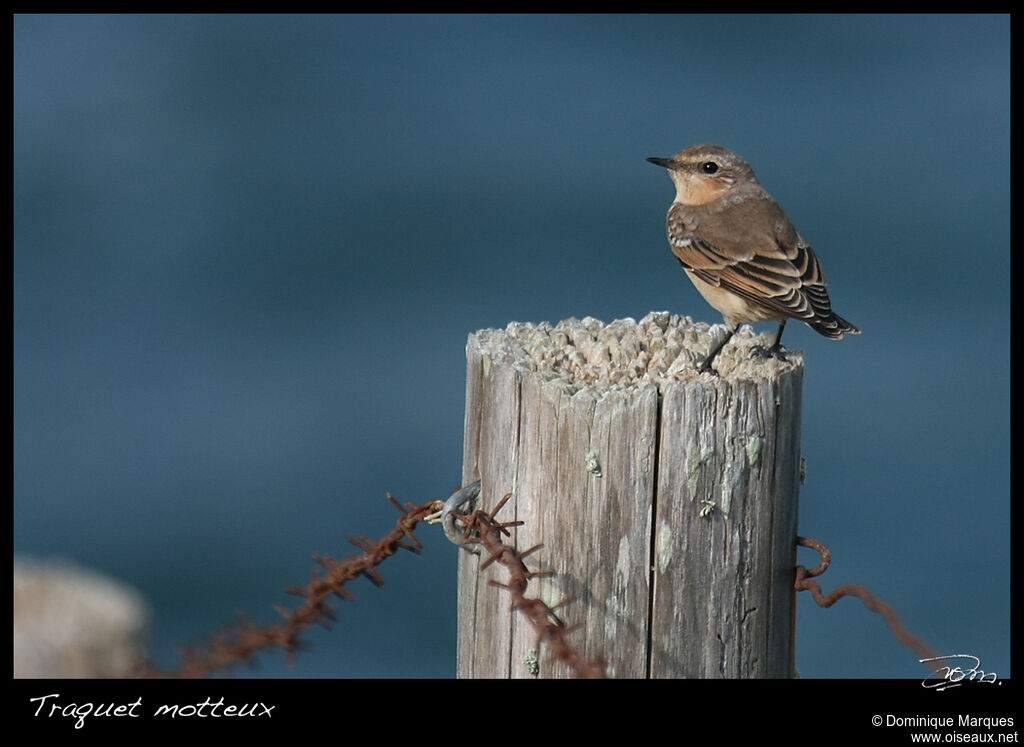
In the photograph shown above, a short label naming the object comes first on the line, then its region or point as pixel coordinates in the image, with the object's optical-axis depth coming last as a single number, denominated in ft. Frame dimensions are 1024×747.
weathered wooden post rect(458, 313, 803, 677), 28.99
